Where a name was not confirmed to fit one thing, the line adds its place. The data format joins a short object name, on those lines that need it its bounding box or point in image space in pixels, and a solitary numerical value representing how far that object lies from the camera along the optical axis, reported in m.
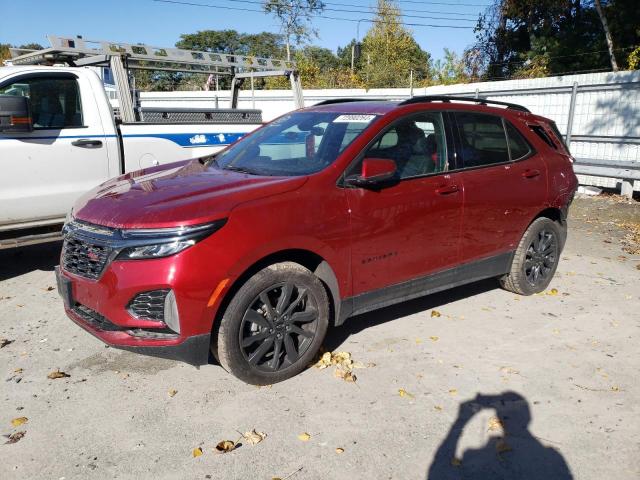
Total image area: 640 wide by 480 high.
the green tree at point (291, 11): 35.34
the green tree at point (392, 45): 35.81
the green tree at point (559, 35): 18.06
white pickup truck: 5.35
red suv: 3.28
